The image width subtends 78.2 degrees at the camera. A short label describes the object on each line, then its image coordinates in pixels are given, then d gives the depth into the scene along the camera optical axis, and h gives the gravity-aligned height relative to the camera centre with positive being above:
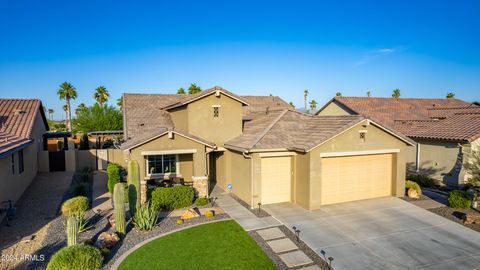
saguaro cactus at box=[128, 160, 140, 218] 12.91 -2.89
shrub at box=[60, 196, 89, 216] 14.01 -4.00
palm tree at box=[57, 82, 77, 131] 59.69 +6.15
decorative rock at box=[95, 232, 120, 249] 10.55 -4.27
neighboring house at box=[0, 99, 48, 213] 14.17 -1.11
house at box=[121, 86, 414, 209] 14.92 -1.60
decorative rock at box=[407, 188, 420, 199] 16.70 -4.10
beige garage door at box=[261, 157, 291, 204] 15.40 -3.02
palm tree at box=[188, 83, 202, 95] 45.12 +5.17
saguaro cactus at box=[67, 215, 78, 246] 9.95 -3.68
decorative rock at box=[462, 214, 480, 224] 12.90 -4.28
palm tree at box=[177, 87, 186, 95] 47.92 +5.16
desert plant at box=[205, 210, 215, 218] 13.65 -4.24
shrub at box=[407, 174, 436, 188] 19.59 -3.99
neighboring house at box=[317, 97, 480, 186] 18.33 -1.15
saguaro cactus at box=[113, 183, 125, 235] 11.42 -3.44
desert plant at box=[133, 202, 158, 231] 12.09 -3.99
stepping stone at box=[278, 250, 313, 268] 9.59 -4.56
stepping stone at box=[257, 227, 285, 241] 11.51 -4.45
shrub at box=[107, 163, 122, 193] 17.58 -3.22
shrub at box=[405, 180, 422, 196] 16.89 -3.73
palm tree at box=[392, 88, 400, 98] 55.75 +5.45
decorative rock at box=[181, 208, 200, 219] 13.68 -4.27
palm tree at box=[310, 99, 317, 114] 84.77 +4.91
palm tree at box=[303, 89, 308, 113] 71.94 +6.35
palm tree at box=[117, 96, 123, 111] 62.18 +4.23
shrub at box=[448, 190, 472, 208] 14.76 -3.93
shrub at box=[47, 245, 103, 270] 8.62 -4.07
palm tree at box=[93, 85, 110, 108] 63.16 +6.00
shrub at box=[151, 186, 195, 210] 14.73 -3.78
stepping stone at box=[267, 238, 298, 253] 10.55 -4.51
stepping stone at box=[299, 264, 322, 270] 9.33 -4.61
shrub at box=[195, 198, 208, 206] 15.47 -4.16
